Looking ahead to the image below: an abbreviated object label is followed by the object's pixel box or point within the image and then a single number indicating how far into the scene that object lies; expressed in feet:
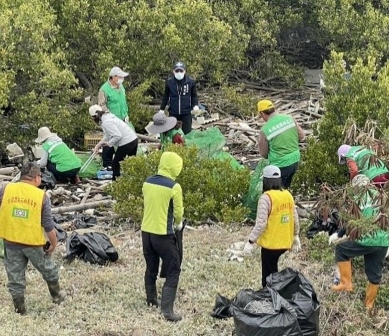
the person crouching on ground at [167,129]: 38.14
